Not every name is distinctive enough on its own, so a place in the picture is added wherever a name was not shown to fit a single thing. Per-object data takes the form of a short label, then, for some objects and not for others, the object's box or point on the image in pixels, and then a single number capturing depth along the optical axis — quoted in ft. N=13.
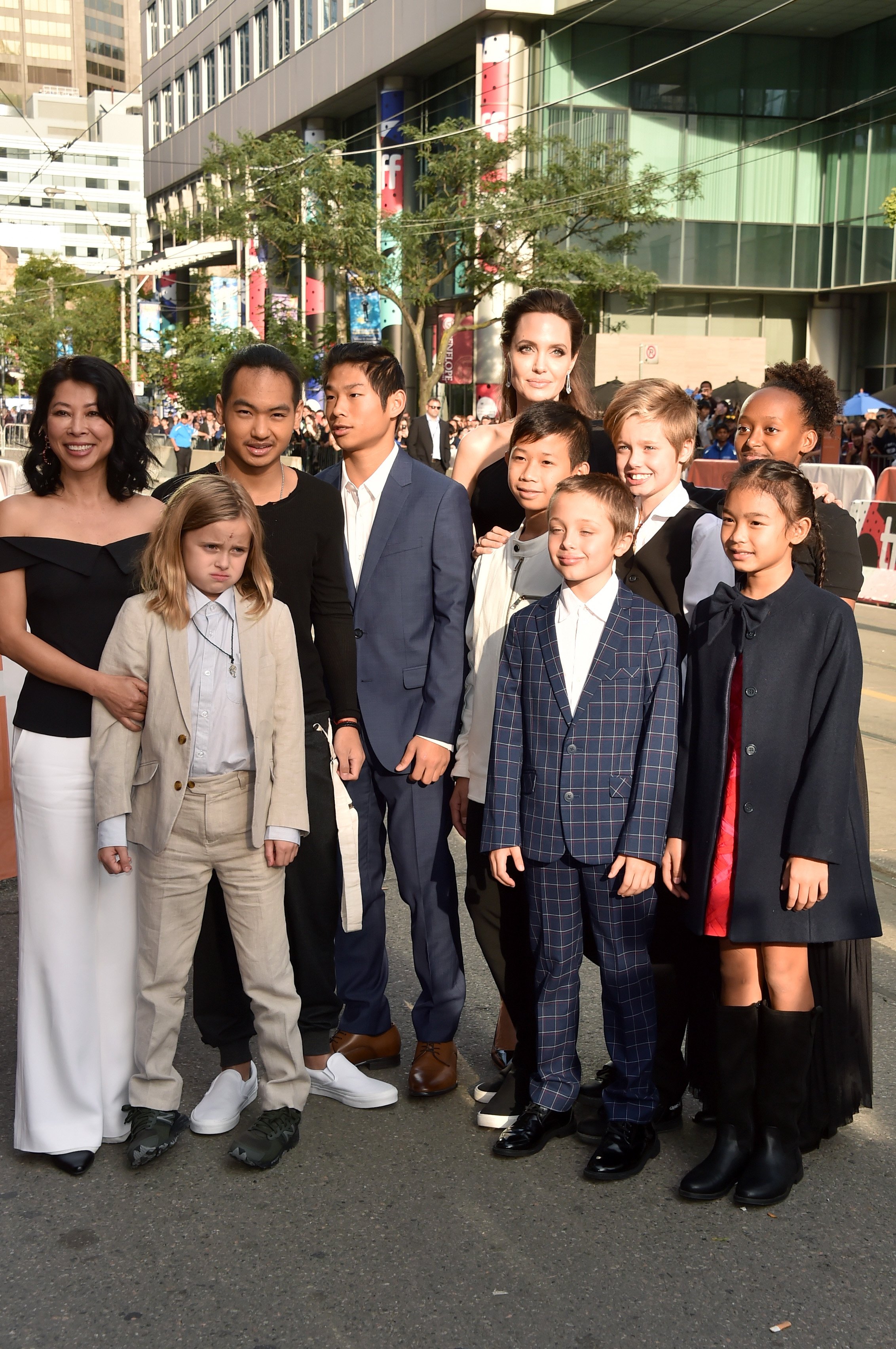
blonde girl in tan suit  11.36
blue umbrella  85.81
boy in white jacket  12.10
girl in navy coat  10.61
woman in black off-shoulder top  11.44
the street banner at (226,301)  159.22
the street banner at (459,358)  112.57
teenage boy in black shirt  12.37
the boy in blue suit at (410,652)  12.80
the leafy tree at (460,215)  92.32
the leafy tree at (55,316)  238.89
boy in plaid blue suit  11.18
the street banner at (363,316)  121.49
